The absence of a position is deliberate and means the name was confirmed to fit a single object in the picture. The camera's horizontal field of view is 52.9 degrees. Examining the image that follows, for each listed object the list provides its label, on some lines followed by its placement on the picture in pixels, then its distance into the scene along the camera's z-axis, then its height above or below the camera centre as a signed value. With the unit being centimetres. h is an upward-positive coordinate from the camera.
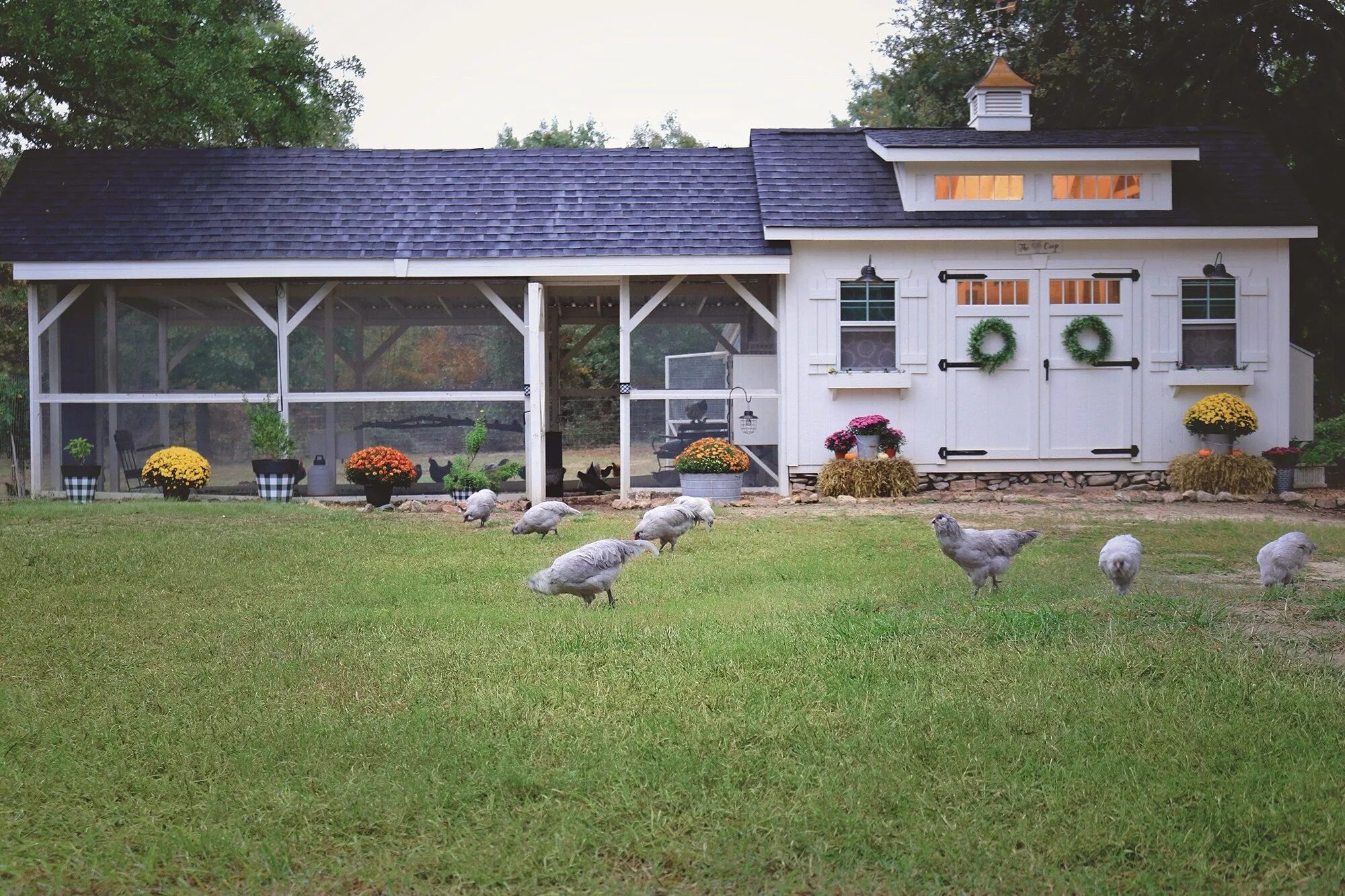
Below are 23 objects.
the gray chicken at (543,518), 1205 -76
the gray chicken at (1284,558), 851 -82
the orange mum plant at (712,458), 1655 -32
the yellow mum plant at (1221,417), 1698 +16
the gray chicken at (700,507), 1189 -67
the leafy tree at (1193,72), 2136 +611
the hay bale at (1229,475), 1681 -56
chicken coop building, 1708 +162
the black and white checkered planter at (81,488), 1641 -63
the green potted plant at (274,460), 1633 -30
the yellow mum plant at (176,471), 1627 -43
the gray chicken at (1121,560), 815 -79
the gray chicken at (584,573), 782 -82
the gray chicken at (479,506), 1366 -73
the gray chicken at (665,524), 1097 -76
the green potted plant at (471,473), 1659 -49
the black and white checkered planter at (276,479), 1645 -54
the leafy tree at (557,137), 3956 +898
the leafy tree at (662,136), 4144 +915
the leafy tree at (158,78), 1900 +550
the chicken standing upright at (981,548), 821 -72
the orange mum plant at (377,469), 1600 -41
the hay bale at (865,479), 1681 -58
